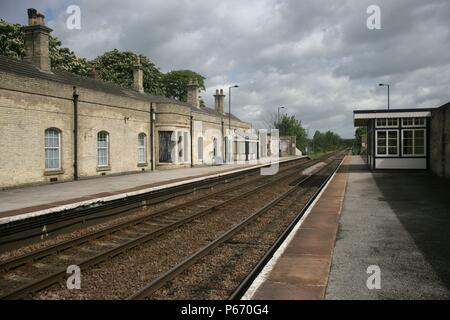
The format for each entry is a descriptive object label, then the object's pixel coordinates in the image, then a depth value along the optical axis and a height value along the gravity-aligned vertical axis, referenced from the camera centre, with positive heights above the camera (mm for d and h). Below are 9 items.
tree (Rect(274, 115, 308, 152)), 70062 +4291
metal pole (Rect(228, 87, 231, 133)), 39203 +5167
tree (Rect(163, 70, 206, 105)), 66500 +11797
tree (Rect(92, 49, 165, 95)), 49688 +11018
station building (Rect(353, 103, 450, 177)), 23891 +702
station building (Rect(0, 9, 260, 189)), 15430 +1311
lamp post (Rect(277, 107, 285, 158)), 63109 +858
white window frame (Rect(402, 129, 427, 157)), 24047 +269
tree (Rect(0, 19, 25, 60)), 32031 +9376
